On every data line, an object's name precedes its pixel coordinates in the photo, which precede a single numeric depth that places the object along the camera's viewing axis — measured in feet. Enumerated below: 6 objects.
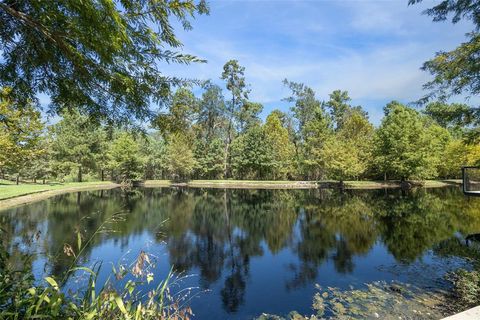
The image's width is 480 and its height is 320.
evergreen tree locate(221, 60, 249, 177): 179.22
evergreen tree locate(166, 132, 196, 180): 173.88
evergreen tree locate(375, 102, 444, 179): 138.82
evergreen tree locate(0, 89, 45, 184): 75.53
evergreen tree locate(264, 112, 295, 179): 170.30
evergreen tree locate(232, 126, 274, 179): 166.81
